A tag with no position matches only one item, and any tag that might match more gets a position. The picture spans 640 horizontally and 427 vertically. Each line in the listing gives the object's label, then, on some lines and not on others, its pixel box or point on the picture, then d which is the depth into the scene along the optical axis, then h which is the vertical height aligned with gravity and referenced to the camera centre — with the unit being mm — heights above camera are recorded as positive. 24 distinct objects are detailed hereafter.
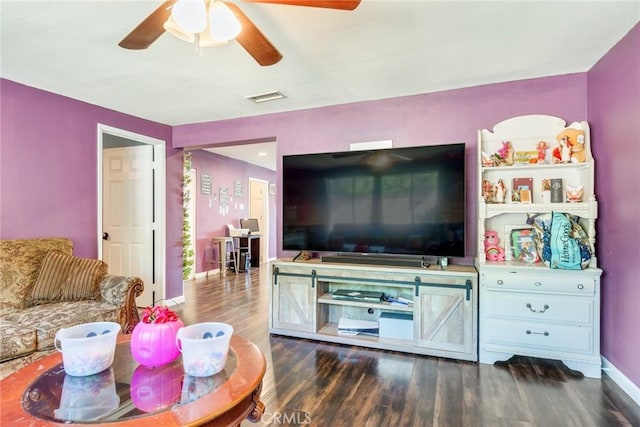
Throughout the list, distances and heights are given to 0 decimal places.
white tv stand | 2617 -807
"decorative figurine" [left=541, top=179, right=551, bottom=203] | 2674 +164
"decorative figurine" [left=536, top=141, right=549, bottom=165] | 2724 +493
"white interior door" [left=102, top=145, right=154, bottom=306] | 4172 +0
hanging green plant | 4727 -110
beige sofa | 2289 -630
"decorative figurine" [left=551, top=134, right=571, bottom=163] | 2607 +481
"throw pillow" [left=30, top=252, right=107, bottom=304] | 2643 -543
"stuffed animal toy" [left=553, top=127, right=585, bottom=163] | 2600 +523
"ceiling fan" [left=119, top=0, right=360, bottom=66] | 1403 +884
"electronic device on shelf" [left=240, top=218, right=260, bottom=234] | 7238 -259
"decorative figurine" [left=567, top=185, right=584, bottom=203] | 2555 +139
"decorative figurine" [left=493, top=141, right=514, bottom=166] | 2791 +477
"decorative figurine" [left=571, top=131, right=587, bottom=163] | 2572 +469
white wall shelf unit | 2355 -506
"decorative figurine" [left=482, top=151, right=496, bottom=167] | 2793 +433
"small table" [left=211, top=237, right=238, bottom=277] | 6258 -789
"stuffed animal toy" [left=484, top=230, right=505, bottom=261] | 2816 -306
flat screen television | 2824 +98
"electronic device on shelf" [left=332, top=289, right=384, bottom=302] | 2924 -752
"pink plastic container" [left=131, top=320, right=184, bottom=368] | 1385 -550
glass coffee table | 1044 -644
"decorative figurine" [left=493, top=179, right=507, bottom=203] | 2799 +164
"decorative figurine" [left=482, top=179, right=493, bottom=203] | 2826 +183
